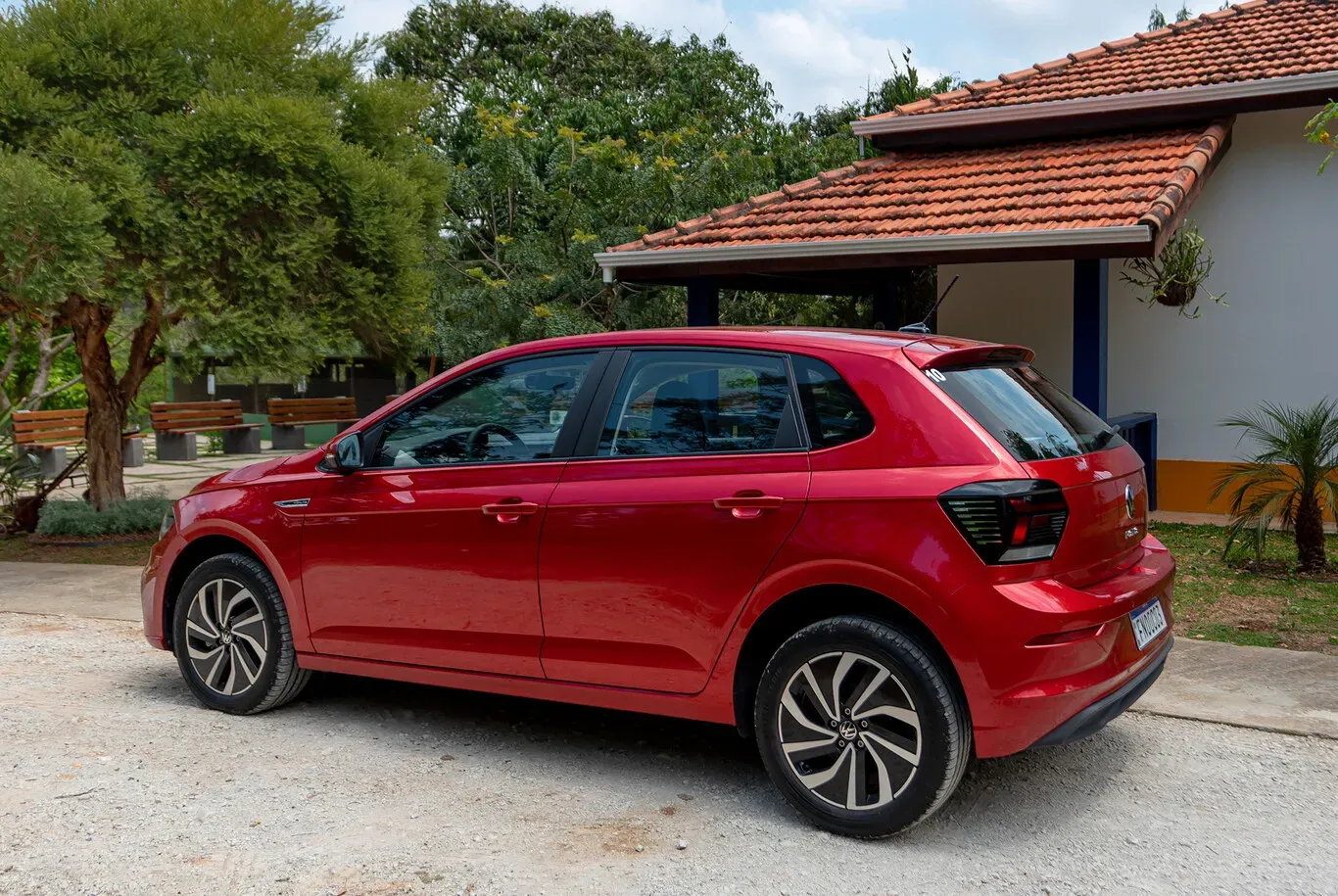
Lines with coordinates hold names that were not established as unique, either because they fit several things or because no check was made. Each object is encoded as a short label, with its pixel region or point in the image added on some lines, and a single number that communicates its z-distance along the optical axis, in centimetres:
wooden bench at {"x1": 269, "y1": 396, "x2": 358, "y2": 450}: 2466
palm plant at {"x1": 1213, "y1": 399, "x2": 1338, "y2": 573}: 811
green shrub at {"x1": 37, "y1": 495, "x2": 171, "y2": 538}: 1134
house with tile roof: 1012
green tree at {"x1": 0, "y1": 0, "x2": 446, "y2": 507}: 967
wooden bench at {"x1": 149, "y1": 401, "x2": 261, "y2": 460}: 2098
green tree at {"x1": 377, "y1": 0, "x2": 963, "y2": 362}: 1584
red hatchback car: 380
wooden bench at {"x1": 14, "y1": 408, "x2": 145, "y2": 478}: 1792
